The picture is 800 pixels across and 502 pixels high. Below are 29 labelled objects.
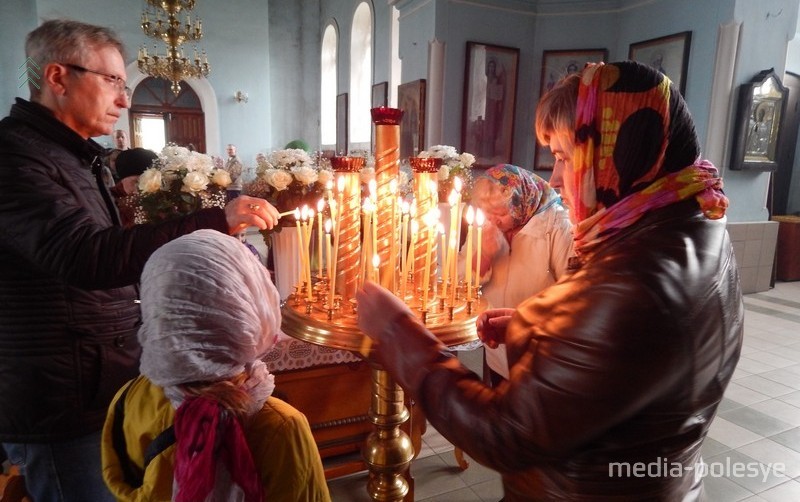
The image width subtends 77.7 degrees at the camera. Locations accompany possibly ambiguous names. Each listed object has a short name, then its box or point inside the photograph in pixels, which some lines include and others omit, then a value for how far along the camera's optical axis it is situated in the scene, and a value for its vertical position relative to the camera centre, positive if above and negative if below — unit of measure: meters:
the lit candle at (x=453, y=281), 1.34 -0.35
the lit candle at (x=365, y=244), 1.35 -0.26
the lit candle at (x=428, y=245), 1.30 -0.26
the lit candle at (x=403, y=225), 1.47 -0.22
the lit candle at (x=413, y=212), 1.40 -0.18
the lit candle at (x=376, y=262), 1.24 -0.28
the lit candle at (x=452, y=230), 1.39 -0.21
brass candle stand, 1.20 -0.41
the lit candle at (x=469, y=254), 1.36 -0.28
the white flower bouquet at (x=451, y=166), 3.10 -0.10
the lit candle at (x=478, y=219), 1.35 -0.18
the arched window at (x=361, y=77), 10.80 +1.55
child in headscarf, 1.04 -0.56
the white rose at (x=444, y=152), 3.35 -0.01
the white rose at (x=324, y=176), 2.32 -0.13
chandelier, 6.84 +1.46
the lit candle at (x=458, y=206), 1.37 -0.16
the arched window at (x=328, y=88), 12.73 +1.54
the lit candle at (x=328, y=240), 1.26 -0.25
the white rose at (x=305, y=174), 2.32 -0.12
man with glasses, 1.19 -0.29
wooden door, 12.73 +0.38
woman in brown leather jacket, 0.73 -0.28
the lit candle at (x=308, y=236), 1.38 -0.26
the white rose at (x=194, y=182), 2.10 -0.16
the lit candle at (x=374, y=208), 1.30 -0.15
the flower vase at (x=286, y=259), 2.23 -0.50
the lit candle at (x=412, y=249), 1.36 -0.29
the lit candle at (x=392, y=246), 1.33 -0.25
